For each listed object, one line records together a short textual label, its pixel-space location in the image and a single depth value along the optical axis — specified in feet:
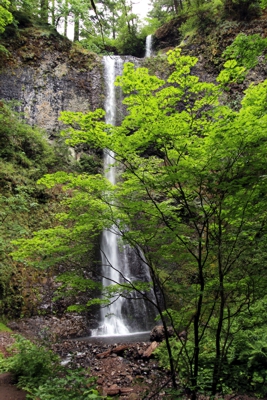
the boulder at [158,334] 23.89
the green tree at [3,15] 29.00
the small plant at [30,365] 13.17
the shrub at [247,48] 13.75
